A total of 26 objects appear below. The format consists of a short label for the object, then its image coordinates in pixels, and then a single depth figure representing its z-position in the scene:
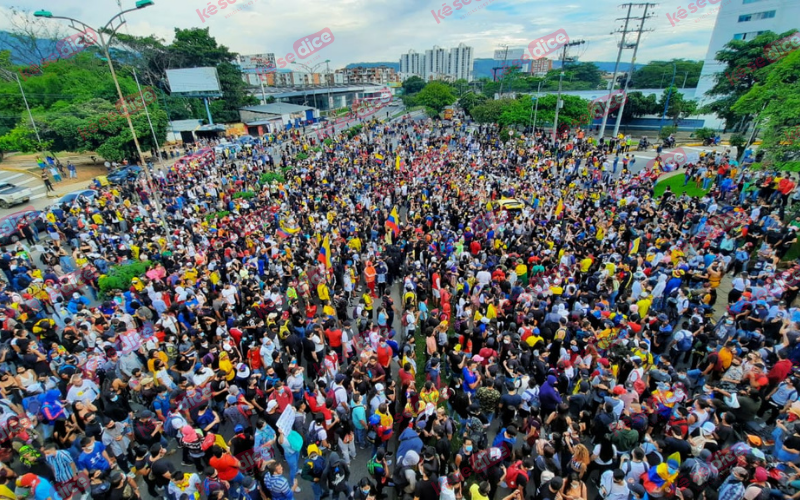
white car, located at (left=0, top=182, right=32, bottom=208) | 19.55
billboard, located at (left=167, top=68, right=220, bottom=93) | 42.50
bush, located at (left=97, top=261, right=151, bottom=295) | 9.77
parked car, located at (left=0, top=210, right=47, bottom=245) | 14.25
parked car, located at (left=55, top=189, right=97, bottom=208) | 16.59
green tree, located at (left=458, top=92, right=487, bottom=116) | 54.15
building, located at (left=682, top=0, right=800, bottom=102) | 37.22
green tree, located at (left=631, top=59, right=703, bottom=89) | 72.50
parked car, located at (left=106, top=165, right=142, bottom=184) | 22.42
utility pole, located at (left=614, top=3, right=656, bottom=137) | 25.13
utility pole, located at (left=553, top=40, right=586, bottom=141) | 29.32
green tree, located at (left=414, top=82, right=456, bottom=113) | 55.50
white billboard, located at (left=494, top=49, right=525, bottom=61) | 86.55
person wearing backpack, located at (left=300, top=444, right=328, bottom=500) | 4.58
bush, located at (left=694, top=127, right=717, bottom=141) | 30.81
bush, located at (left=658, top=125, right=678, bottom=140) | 35.75
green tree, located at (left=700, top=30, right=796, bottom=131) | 24.88
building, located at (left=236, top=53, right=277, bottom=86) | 91.14
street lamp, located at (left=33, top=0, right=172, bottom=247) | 8.70
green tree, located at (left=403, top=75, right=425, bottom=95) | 90.69
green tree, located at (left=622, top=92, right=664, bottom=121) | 44.12
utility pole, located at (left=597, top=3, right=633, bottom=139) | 25.76
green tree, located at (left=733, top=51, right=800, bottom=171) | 12.59
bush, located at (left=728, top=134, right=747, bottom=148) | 22.67
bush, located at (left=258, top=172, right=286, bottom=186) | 20.22
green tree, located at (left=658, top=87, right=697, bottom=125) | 41.66
